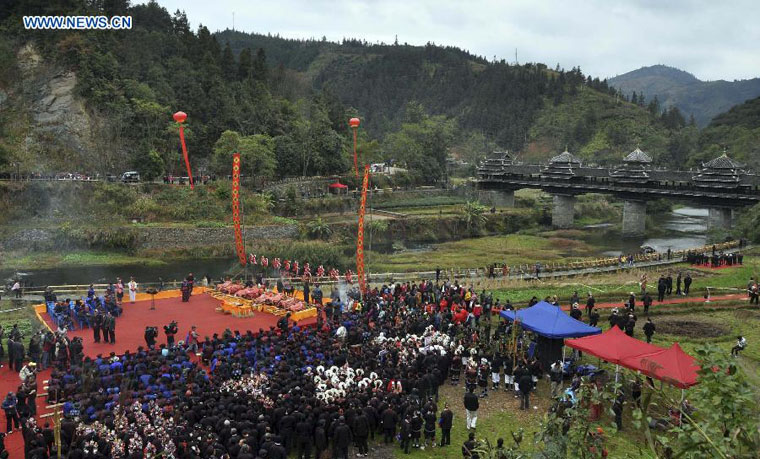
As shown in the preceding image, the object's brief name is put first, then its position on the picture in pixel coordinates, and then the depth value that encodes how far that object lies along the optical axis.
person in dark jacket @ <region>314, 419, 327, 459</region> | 15.38
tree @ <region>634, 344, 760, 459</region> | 5.02
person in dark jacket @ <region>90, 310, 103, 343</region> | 24.42
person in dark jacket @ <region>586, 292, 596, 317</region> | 27.47
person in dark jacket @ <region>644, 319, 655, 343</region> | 23.08
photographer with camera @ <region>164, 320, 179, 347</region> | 22.97
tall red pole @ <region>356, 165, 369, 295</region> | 32.12
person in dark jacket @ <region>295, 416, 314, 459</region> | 15.51
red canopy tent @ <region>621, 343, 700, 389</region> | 16.22
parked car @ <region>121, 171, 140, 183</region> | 59.94
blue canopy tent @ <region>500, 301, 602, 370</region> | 20.69
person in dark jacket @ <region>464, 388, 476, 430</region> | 16.98
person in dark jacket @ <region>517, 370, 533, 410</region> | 18.66
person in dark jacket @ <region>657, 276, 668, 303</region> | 30.33
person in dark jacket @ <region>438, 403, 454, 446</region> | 16.39
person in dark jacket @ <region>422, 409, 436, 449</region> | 16.36
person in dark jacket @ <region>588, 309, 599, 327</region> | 25.07
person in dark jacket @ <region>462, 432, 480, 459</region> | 13.44
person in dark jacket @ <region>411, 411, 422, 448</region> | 16.25
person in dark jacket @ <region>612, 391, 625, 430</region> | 15.68
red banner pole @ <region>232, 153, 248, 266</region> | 32.62
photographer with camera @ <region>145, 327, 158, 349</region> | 22.45
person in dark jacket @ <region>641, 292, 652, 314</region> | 27.89
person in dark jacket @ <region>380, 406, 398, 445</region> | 16.36
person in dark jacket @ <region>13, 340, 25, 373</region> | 20.92
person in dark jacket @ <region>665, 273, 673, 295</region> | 30.91
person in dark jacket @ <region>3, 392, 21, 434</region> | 16.61
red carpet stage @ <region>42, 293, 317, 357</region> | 24.66
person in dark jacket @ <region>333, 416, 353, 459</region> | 15.23
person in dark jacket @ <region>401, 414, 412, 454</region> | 16.20
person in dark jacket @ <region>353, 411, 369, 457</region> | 15.81
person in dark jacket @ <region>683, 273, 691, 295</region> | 31.48
